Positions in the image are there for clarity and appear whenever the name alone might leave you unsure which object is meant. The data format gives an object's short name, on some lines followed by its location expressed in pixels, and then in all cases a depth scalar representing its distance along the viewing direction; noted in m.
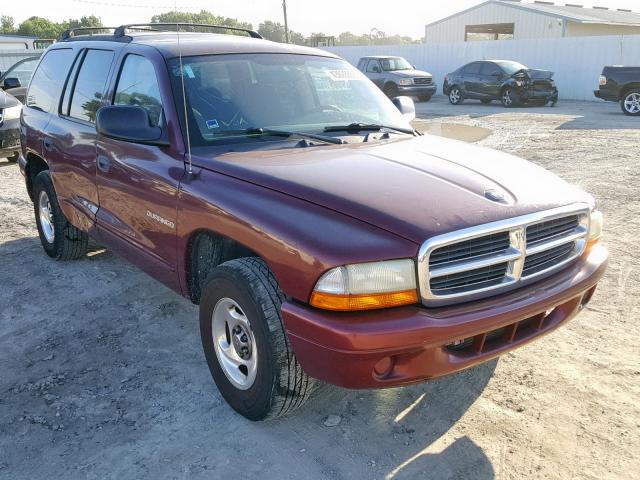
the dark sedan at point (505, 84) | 19.09
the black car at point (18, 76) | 10.70
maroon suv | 2.49
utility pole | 39.98
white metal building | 31.39
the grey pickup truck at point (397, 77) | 21.19
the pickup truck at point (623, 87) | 15.78
